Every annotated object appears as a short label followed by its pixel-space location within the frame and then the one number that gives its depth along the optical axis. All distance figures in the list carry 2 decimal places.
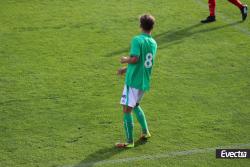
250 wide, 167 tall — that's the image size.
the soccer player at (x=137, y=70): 12.23
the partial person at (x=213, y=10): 22.27
